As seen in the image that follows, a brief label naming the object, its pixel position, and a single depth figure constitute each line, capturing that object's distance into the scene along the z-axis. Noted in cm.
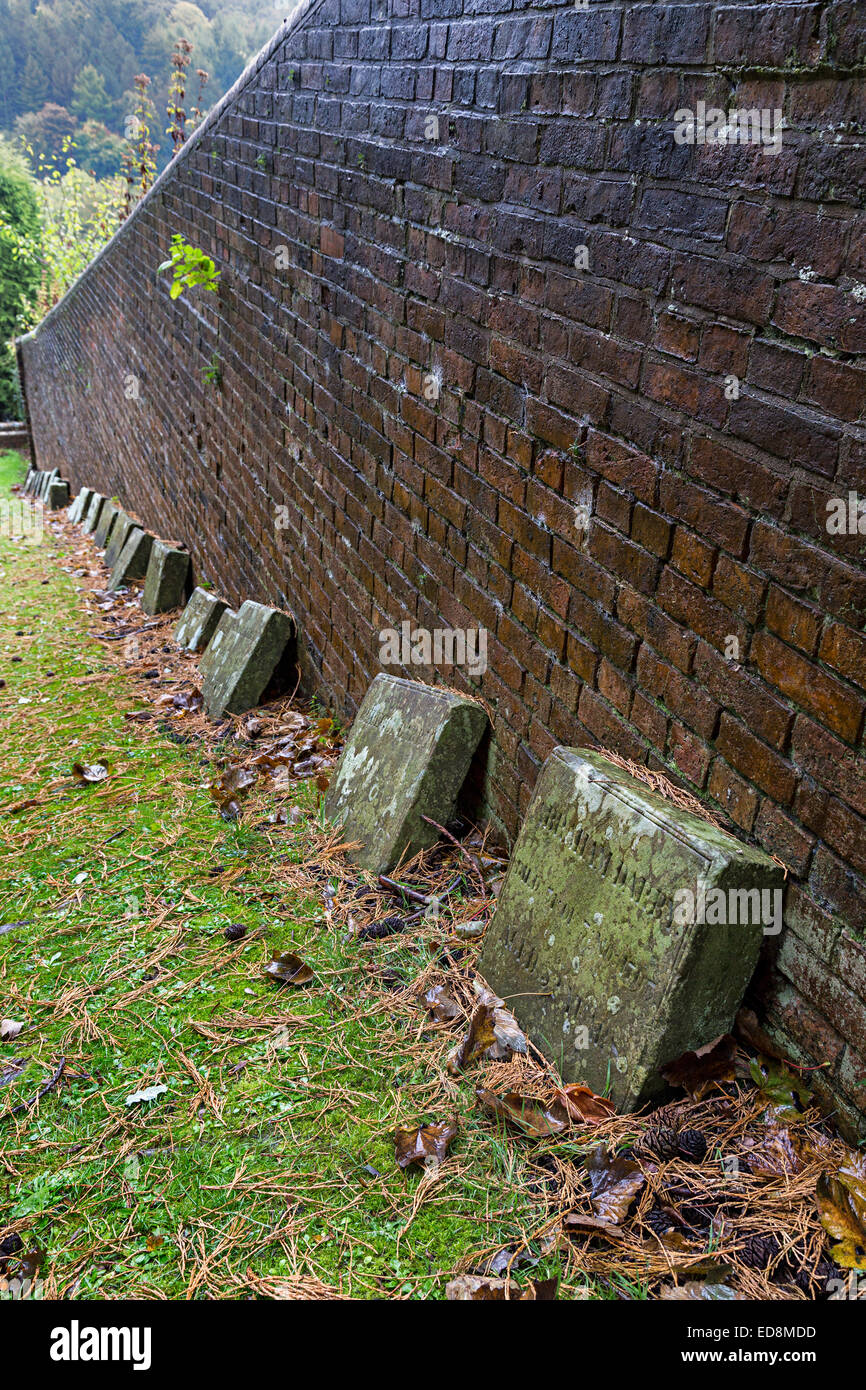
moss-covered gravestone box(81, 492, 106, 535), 1122
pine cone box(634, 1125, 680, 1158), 187
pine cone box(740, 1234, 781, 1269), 166
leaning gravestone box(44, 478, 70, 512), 1502
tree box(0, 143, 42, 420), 2878
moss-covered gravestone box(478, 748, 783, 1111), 185
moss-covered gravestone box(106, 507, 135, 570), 892
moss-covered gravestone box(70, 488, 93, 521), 1253
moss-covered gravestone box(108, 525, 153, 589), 798
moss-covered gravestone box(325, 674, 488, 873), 297
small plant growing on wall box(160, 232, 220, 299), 577
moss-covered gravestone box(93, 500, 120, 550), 1002
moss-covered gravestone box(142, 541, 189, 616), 699
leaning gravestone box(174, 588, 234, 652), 583
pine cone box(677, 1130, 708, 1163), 186
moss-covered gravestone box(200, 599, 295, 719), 466
